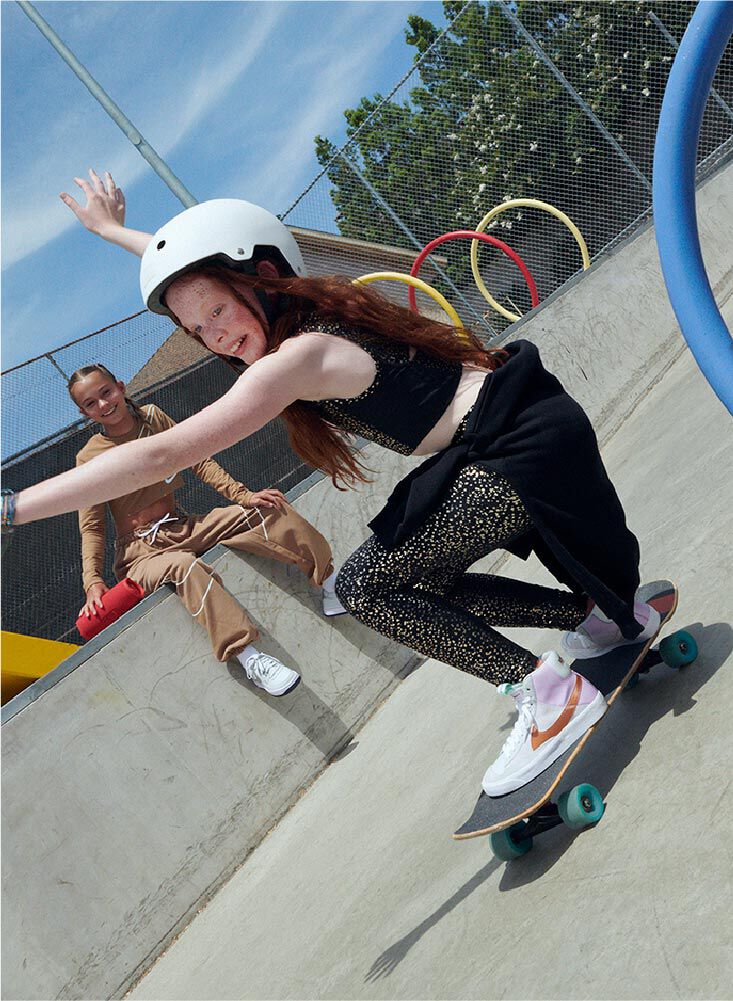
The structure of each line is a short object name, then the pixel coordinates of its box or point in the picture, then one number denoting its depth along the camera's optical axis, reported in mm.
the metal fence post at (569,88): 11750
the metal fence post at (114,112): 11977
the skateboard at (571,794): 3043
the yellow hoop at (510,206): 11156
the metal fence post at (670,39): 12742
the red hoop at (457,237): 10430
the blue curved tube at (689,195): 2578
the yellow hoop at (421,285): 9453
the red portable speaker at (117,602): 5434
